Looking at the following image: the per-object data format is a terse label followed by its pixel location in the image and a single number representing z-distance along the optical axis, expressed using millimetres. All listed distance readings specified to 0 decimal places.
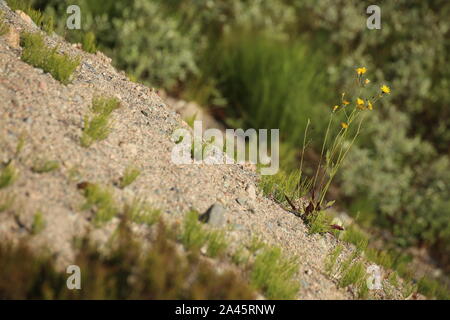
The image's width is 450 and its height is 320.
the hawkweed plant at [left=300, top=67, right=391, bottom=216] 6772
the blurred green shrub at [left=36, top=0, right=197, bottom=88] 6336
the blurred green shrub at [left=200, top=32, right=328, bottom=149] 6793
